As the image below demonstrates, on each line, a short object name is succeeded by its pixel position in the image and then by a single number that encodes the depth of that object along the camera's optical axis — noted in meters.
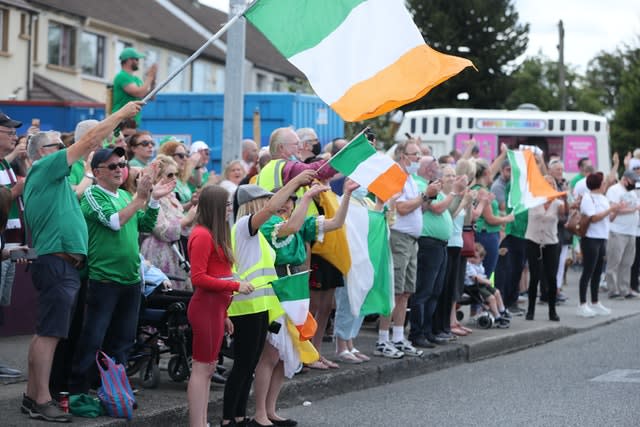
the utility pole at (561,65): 52.19
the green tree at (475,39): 56.81
